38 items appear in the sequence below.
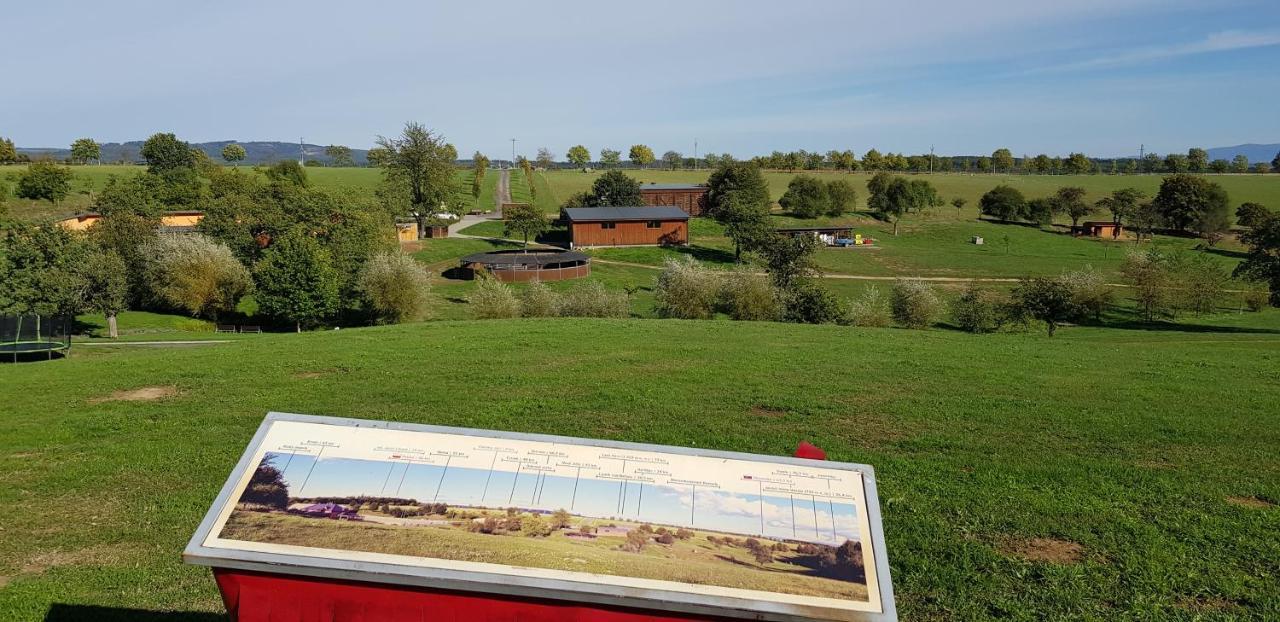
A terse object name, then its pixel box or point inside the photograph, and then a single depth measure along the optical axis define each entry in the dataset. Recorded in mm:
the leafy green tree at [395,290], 39562
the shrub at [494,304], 35594
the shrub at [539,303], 35656
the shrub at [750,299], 36719
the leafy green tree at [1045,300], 37781
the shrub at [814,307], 36188
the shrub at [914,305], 38906
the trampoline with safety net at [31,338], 21766
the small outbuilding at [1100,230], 98875
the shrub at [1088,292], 41875
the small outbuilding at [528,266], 60312
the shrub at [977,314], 37844
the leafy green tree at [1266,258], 43531
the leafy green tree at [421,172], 81062
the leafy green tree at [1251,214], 94562
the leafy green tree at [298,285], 39312
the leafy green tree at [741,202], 76562
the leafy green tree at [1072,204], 108188
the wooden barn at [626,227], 81625
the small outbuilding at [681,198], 110438
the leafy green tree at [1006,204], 112438
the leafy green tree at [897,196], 108438
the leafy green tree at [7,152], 120500
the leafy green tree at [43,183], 76688
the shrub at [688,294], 36812
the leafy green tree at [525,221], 79000
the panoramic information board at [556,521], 4590
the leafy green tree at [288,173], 101250
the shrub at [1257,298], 50625
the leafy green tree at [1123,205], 101375
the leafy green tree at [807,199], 109438
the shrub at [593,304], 35375
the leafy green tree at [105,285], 32844
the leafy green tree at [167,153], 97312
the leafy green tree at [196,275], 42406
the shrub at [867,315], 35469
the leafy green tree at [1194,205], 96125
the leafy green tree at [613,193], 99312
